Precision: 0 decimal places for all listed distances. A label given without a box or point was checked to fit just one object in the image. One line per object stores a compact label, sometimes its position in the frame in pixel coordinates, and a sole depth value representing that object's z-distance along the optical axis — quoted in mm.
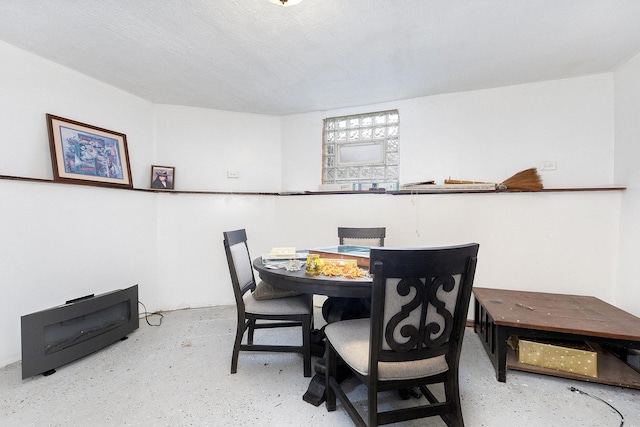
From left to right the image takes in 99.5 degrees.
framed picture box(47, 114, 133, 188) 2150
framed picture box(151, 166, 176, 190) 2934
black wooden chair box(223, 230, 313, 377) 1771
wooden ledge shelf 2032
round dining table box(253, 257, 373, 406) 1330
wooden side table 1591
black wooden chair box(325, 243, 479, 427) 1013
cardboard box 1676
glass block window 3018
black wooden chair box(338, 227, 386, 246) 2587
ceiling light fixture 1448
